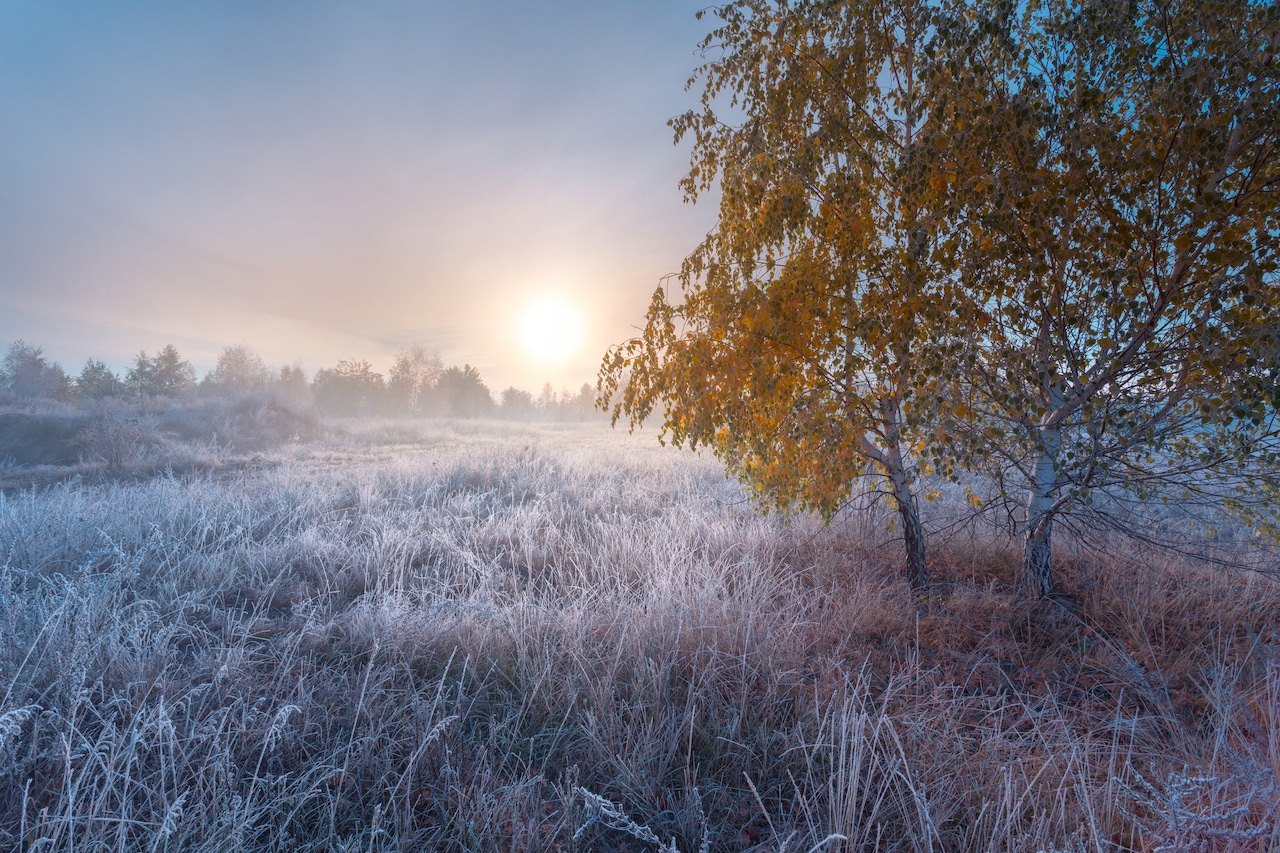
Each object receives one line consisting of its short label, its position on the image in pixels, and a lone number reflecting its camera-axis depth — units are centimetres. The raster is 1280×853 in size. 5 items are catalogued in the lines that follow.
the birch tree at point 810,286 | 334
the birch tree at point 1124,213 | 250
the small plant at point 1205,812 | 158
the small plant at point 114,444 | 1212
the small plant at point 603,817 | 144
